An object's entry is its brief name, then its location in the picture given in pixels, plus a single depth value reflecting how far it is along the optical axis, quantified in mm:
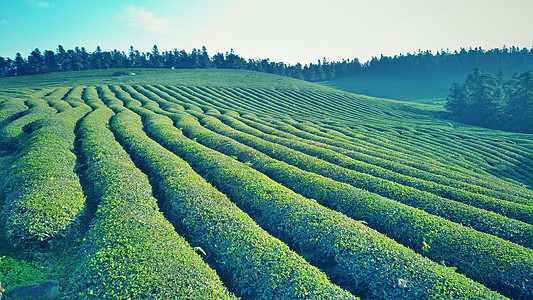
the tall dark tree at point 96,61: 143362
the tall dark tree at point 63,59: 136000
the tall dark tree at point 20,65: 126312
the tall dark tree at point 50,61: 133125
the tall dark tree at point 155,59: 155000
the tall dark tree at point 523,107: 69438
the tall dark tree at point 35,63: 127312
